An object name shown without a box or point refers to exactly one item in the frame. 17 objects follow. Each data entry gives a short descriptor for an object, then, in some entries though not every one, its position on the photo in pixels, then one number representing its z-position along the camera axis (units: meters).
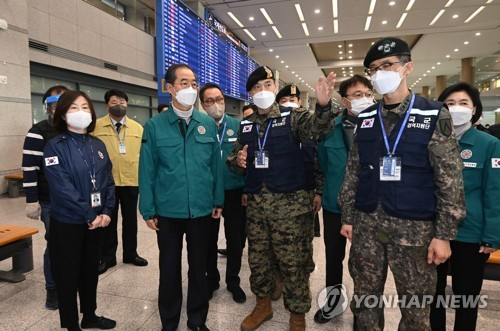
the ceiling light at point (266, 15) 7.50
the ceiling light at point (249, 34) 9.16
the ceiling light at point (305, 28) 8.54
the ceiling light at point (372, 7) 7.19
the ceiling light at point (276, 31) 8.80
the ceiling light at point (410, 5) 7.17
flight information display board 5.83
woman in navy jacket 1.78
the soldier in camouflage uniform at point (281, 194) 1.89
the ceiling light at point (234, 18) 7.89
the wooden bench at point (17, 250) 2.58
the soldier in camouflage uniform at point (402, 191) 1.31
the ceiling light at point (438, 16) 7.72
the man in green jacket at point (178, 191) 1.90
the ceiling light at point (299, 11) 7.27
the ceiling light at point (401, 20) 7.95
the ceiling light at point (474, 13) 7.66
